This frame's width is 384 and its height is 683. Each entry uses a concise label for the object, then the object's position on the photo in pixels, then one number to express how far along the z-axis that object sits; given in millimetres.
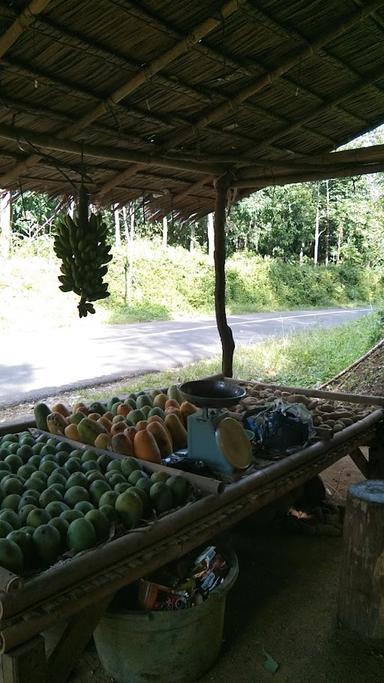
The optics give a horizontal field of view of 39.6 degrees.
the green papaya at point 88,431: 2855
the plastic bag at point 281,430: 2916
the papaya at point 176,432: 3008
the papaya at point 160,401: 3488
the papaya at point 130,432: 2742
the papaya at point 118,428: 2883
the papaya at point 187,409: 3246
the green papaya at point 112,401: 3518
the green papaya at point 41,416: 3150
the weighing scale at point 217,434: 2488
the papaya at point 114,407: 3373
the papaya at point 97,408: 3392
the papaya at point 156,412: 3180
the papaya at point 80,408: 3301
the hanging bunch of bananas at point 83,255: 3146
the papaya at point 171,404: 3342
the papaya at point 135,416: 3119
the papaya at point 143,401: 3463
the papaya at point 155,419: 2978
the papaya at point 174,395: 3621
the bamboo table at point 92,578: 1540
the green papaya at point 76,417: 3039
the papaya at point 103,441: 2756
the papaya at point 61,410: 3254
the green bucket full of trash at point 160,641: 2039
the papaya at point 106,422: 3031
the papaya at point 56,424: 3027
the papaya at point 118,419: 3077
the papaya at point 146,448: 2627
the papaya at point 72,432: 2918
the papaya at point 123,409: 3297
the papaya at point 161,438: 2830
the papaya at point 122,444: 2664
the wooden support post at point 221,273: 4723
